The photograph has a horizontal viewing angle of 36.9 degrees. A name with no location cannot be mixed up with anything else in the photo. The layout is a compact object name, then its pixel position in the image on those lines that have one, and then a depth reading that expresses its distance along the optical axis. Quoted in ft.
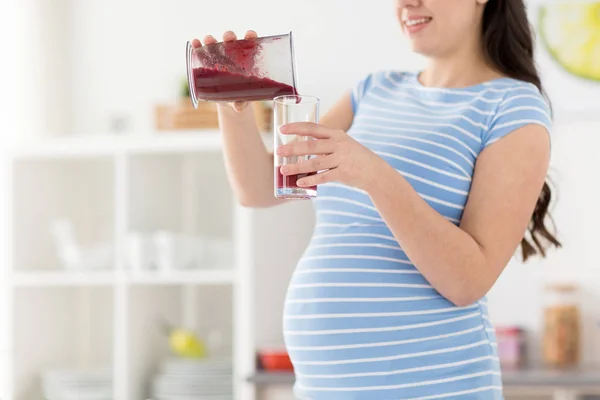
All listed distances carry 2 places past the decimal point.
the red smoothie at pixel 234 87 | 4.17
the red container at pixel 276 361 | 9.37
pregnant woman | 4.14
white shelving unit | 9.93
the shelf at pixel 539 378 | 8.79
